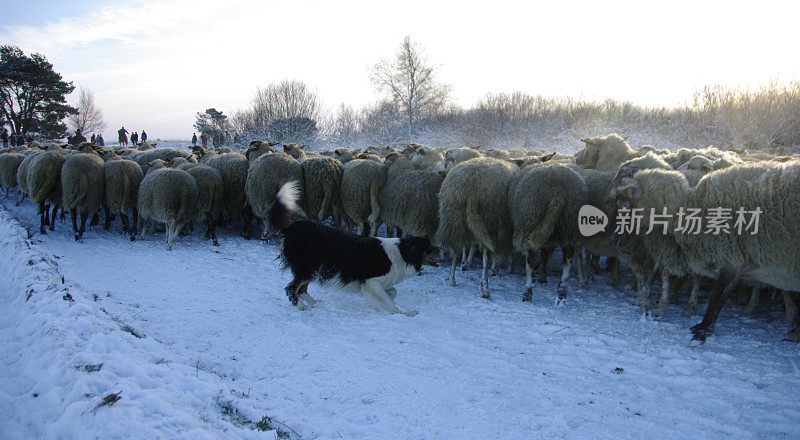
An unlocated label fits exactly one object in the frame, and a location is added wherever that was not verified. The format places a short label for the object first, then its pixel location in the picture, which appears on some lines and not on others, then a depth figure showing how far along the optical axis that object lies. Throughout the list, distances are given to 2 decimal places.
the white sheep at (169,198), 9.04
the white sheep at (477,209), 6.62
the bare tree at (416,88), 37.78
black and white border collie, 5.64
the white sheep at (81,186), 9.64
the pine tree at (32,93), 35.87
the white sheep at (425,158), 10.08
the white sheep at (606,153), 8.17
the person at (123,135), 37.28
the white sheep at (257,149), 11.69
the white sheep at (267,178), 9.48
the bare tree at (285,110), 34.78
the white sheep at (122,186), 9.84
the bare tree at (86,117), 48.28
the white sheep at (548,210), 6.15
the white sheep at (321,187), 9.44
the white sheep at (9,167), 13.76
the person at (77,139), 28.03
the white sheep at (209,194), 9.76
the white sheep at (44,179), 10.06
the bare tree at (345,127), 39.12
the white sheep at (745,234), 4.36
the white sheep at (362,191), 9.02
